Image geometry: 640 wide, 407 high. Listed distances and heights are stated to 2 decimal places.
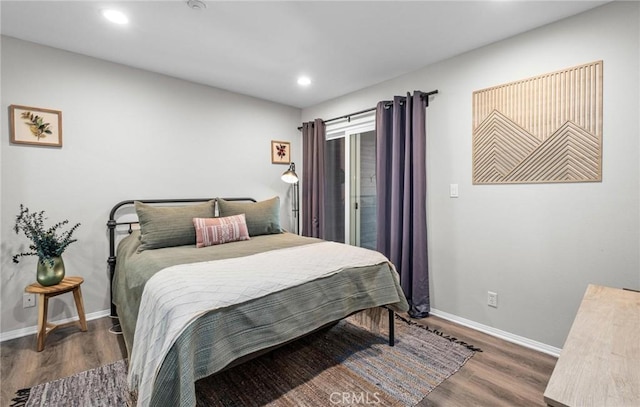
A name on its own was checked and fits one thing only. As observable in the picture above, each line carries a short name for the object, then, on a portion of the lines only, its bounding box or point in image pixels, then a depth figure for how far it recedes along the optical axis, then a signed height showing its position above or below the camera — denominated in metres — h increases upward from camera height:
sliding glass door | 3.76 +0.16
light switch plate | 2.80 +0.05
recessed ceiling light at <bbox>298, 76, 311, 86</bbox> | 3.34 +1.34
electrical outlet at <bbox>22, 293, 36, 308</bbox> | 2.53 -0.87
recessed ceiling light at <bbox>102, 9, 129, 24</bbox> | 2.10 +1.33
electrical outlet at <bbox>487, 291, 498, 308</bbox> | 2.57 -0.92
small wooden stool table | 2.28 -0.75
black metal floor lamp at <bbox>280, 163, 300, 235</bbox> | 4.43 -0.11
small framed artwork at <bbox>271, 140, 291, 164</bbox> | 4.22 +0.65
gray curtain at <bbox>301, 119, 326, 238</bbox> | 4.12 +0.27
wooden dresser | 0.73 -0.50
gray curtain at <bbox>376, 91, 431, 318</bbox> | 2.96 +0.03
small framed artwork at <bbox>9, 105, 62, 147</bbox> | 2.46 +0.63
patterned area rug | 1.74 -1.20
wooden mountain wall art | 2.07 +0.50
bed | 1.34 -0.55
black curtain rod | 2.92 +1.03
